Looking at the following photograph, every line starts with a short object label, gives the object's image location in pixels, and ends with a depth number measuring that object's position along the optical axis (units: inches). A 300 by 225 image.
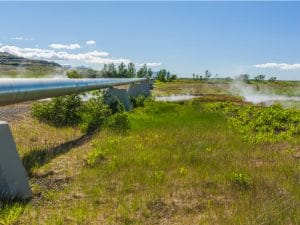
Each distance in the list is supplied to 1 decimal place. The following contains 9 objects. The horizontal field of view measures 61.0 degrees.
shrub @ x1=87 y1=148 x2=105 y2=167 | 277.1
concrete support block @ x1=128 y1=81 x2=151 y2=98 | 843.8
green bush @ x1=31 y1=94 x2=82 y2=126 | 465.3
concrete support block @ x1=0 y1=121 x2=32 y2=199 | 188.8
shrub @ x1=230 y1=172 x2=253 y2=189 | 235.3
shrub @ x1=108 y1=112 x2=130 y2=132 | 439.5
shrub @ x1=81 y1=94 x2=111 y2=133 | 452.4
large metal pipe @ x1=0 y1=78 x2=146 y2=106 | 229.3
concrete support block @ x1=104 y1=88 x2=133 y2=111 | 606.3
